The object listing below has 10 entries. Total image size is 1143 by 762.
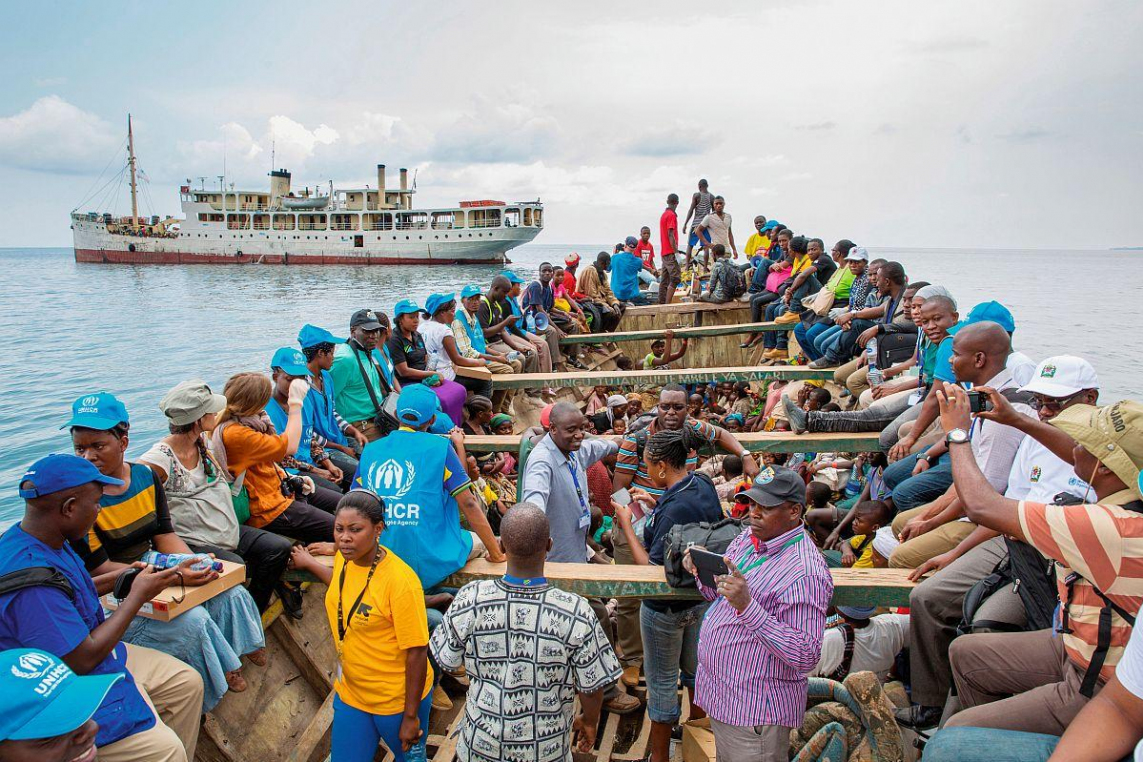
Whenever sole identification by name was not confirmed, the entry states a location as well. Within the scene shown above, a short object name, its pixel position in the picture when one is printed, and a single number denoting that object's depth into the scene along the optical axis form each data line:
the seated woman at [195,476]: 3.50
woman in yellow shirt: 2.94
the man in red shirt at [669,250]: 14.91
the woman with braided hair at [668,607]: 3.49
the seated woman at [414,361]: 7.34
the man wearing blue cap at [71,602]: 2.31
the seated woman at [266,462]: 3.91
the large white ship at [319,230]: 58.12
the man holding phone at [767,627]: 2.73
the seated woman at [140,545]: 3.03
